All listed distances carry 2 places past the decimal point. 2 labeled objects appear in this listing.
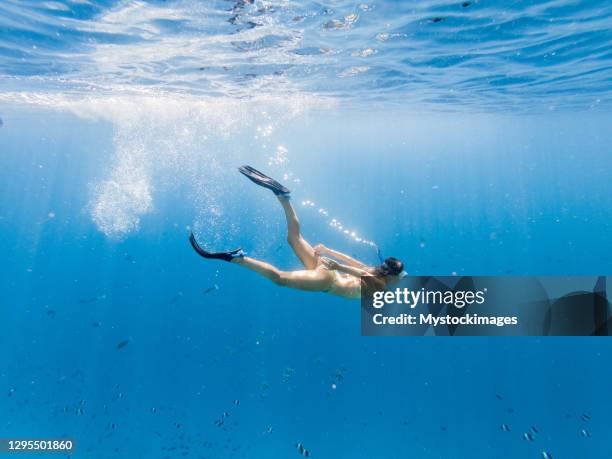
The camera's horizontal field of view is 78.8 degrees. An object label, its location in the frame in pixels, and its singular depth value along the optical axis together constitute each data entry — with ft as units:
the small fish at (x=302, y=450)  28.68
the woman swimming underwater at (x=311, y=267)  20.54
